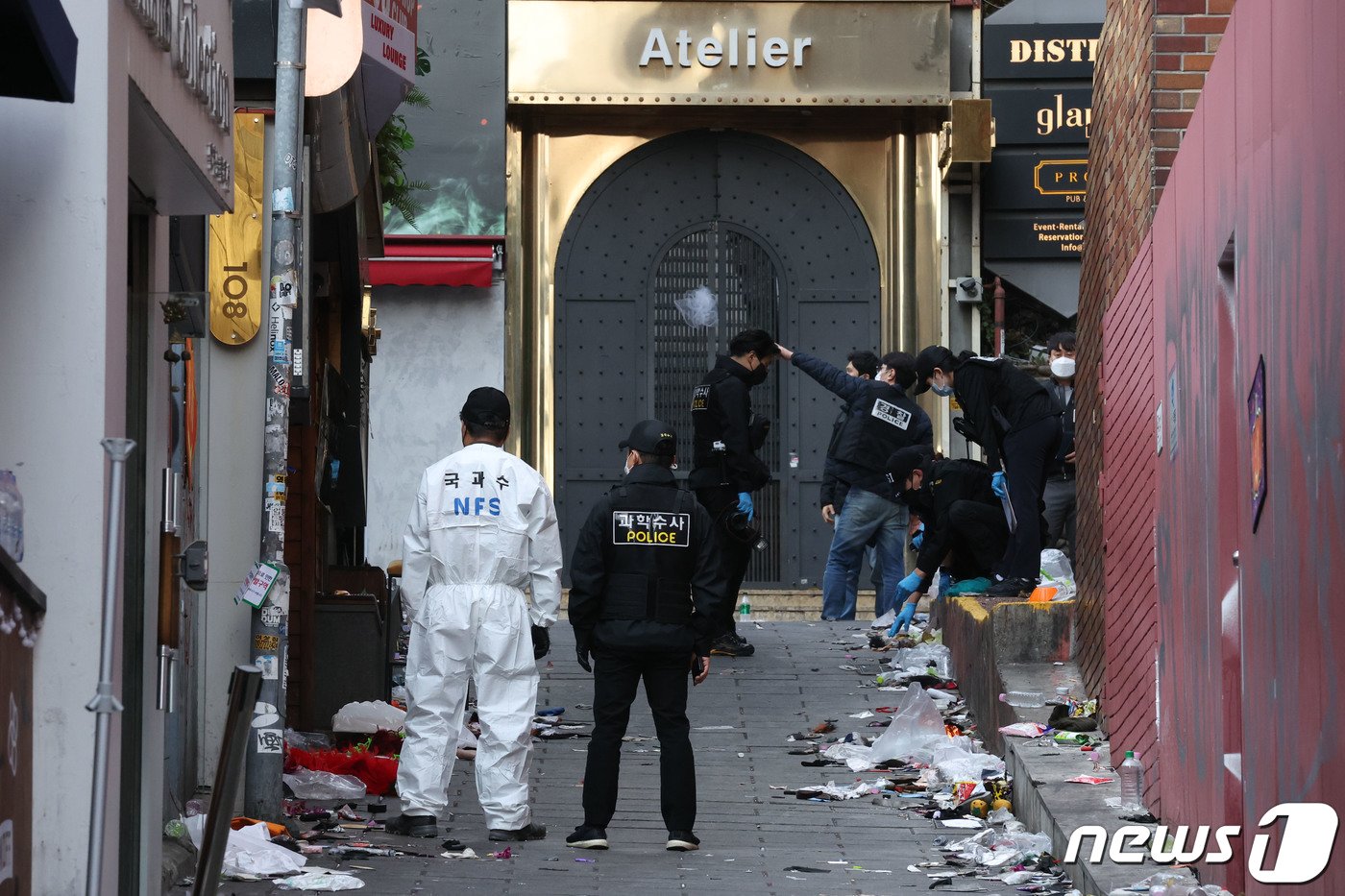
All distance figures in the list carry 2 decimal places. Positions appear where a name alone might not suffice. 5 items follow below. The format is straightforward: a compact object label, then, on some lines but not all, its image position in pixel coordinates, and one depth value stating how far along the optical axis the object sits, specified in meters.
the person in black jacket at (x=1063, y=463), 25.47
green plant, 30.30
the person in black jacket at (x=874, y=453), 28.77
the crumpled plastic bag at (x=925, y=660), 25.55
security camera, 38.12
